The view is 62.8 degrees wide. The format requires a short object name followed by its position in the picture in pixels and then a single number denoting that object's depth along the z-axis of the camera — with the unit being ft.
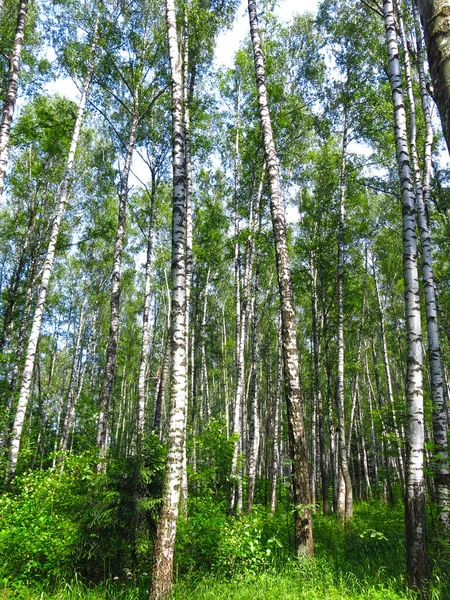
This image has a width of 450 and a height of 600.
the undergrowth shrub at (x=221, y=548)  18.74
